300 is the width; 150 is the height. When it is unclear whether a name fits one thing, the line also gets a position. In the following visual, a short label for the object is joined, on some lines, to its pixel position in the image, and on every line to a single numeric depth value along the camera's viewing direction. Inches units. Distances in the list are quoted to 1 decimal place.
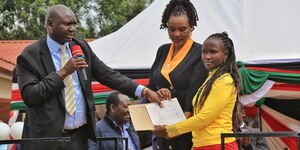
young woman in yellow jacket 143.9
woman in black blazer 154.3
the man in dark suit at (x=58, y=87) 140.1
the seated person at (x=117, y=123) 238.2
